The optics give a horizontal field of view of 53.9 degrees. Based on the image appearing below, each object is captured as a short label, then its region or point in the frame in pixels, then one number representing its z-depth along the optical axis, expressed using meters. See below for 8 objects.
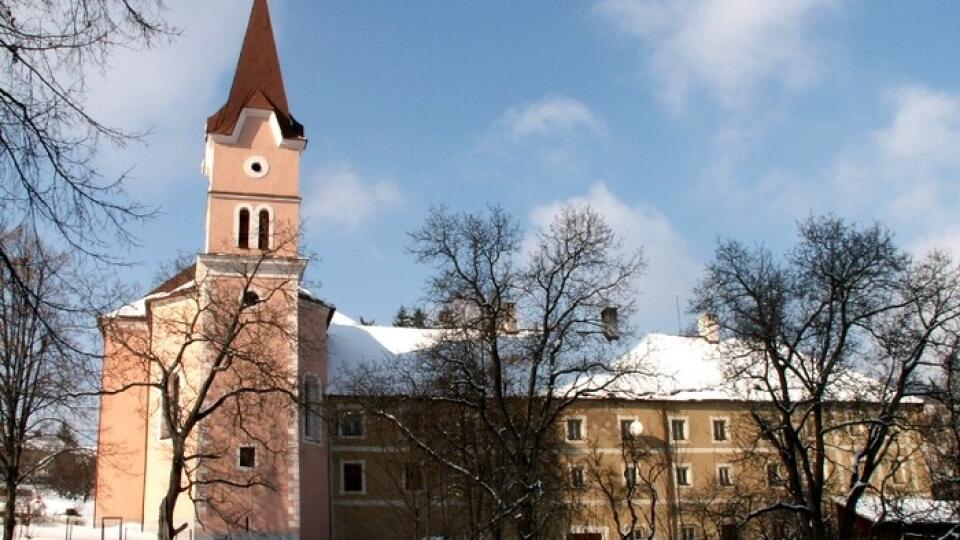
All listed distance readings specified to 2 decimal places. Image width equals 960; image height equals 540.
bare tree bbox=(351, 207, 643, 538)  27.08
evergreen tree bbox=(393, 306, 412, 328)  86.50
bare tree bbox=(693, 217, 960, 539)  26.44
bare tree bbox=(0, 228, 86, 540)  26.05
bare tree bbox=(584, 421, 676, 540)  47.38
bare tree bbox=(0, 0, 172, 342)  7.04
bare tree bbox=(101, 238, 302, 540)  34.75
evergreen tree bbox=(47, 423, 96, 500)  29.50
